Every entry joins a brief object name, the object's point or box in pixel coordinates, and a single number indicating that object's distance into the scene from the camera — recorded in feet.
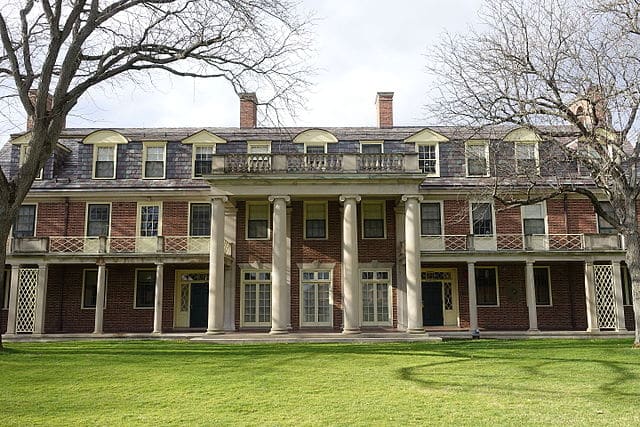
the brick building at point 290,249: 77.36
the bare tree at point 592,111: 52.01
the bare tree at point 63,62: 49.16
